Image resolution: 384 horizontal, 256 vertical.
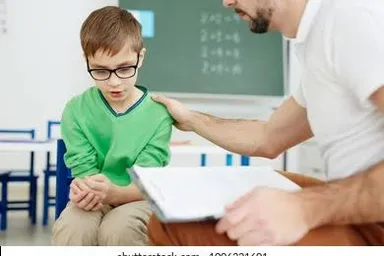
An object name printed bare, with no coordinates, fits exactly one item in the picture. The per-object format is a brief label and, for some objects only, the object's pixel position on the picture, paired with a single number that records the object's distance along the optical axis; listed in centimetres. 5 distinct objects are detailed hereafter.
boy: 88
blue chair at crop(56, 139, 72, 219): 114
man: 60
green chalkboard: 249
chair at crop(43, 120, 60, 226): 180
